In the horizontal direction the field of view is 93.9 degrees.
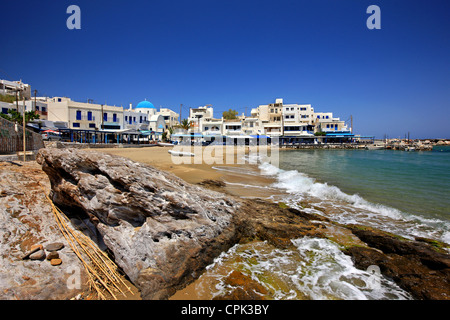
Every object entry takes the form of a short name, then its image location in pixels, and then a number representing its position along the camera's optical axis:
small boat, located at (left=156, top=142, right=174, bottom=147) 44.08
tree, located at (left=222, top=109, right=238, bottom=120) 80.38
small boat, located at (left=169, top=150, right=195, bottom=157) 25.20
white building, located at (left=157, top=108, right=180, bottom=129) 64.06
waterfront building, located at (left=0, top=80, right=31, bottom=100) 45.87
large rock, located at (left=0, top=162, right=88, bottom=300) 3.16
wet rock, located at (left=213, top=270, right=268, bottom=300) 3.54
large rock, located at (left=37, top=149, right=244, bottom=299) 3.70
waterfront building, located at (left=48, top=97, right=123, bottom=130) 41.69
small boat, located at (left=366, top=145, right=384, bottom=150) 68.78
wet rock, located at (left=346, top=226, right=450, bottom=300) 3.89
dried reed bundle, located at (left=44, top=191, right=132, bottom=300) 3.51
